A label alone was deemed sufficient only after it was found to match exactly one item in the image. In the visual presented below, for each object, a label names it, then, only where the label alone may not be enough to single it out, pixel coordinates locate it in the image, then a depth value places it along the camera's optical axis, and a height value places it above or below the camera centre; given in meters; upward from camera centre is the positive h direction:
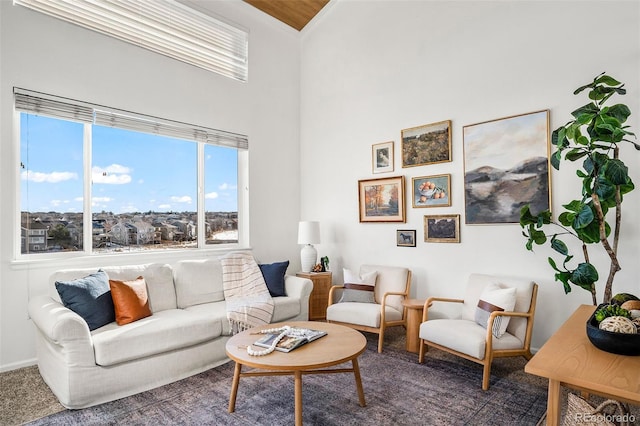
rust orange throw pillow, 3.00 -0.68
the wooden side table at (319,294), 4.72 -1.00
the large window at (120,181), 3.41 +0.45
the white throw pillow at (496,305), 2.96 -0.76
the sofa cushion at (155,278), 3.35 -0.57
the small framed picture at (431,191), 4.08 +0.30
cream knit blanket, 3.42 -0.82
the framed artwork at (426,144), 4.09 +0.85
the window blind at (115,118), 3.30 +1.08
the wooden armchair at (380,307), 3.69 -0.97
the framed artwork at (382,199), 4.50 +0.23
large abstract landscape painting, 3.44 +0.48
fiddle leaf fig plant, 2.53 +0.22
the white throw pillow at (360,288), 4.14 -0.81
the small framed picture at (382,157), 4.60 +0.78
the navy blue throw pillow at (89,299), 2.81 -0.62
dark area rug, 2.36 -1.31
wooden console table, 1.22 -0.58
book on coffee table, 2.45 -0.86
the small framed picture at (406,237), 4.37 -0.25
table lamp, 4.86 -0.30
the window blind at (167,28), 3.59 +2.16
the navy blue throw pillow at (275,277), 4.14 -0.67
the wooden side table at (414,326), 3.57 -1.08
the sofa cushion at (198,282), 3.71 -0.66
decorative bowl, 1.46 -0.53
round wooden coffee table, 2.18 -0.89
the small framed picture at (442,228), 3.99 -0.13
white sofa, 2.49 -0.92
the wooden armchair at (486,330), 2.83 -0.96
